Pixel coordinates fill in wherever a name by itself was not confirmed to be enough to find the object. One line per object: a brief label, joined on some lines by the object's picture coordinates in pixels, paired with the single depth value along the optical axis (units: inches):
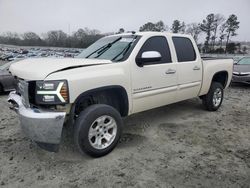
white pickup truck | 93.3
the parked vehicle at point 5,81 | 264.7
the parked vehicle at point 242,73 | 301.4
